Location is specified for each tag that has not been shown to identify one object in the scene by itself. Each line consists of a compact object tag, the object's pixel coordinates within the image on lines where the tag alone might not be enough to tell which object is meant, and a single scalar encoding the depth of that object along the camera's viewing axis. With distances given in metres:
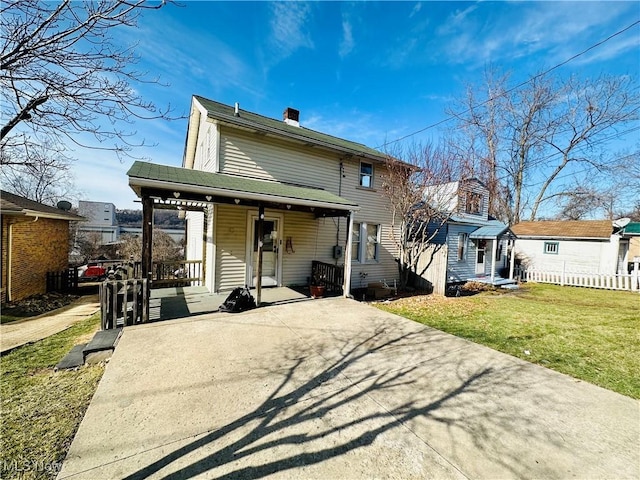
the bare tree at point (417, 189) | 9.84
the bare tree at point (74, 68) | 3.05
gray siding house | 10.36
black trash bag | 6.31
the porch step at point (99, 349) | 4.04
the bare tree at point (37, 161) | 4.74
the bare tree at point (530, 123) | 18.72
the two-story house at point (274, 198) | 6.61
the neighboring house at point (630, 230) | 15.84
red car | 15.48
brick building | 8.95
